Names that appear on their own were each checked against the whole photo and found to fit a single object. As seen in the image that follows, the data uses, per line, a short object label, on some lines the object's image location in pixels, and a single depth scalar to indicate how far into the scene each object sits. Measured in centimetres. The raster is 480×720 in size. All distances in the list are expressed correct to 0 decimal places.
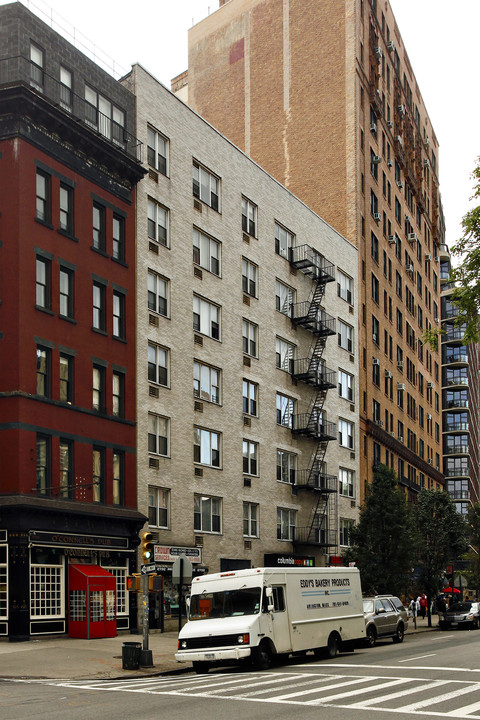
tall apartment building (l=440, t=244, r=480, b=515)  11250
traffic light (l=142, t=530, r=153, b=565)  2359
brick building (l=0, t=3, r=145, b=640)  2973
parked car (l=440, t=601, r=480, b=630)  4428
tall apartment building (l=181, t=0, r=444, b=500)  6184
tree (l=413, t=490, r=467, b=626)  4978
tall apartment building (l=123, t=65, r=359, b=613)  3828
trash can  2319
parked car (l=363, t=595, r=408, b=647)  3139
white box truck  2202
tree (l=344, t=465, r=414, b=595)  4453
